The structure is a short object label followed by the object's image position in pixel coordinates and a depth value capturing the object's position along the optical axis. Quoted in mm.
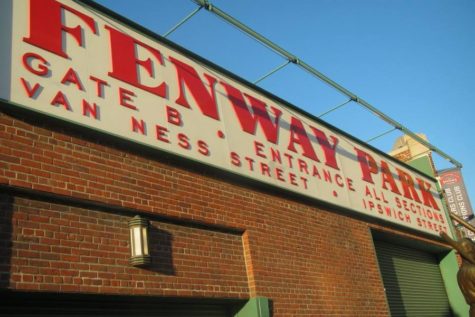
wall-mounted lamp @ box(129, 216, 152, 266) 5480
